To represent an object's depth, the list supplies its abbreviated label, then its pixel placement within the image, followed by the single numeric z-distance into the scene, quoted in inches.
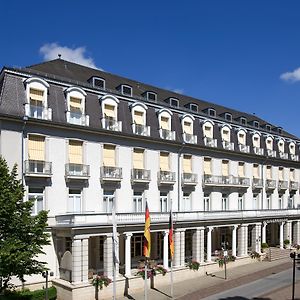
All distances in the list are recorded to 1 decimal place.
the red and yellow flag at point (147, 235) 1053.2
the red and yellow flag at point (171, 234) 1153.8
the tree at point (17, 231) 836.0
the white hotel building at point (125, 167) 1130.7
